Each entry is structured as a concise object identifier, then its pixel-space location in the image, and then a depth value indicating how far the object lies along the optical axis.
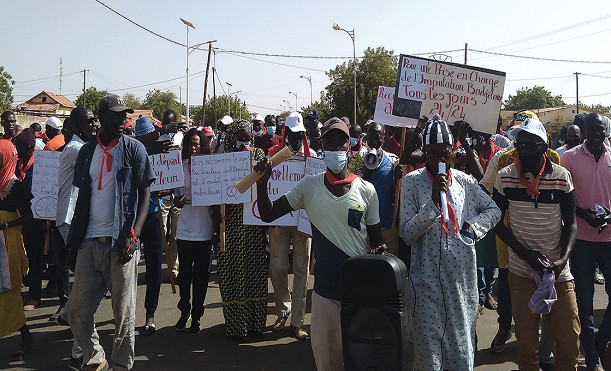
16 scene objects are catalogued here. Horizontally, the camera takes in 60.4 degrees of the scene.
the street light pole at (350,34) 32.85
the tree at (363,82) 41.01
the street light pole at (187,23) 32.16
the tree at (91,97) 69.88
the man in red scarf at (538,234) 3.71
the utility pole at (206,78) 29.44
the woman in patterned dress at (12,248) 5.14
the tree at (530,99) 105.75
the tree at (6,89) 50.56
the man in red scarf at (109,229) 4.07
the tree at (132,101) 102.59
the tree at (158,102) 97.56
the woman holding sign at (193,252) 5.73
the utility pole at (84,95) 66.88
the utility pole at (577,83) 61.14
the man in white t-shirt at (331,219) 3.31
